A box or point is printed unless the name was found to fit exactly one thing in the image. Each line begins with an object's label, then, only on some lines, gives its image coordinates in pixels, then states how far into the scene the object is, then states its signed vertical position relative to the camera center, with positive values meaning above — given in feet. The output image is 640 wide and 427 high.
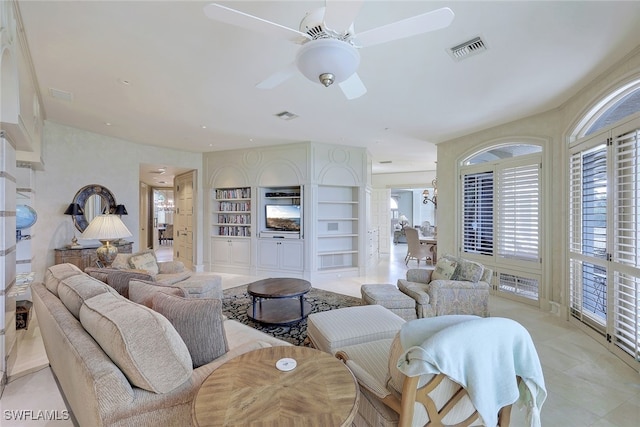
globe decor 9.13 -0.11
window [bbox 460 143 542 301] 14.07 -0.02
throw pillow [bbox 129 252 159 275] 12.32 -2.15
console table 14.98 -2.25
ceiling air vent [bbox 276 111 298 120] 13.84 +4.88
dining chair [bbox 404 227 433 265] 25.05 -2.96
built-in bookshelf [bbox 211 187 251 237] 21.83 +0.12
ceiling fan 4.99 +3.50
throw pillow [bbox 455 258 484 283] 11.27 -2.30
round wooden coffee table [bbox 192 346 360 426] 3.49 -2.49
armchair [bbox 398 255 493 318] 11.09 -3.18
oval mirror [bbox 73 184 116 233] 16.39 +0.68
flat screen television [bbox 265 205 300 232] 20.34 -0.25
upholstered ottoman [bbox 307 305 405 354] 7.37 -3.11
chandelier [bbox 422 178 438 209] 28.01 +2.38
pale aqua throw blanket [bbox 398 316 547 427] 3.84 -2.02
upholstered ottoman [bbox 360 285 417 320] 11.02 -3.42
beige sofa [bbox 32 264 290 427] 3.75 -2.11
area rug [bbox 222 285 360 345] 10.63 -4.48
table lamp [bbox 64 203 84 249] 15.51 +0.09
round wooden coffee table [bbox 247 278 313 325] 11.42 -4.17
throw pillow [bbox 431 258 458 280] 11.91 -2.38
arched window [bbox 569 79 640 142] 9.37 +3.75
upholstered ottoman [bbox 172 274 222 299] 11.67 -3.04
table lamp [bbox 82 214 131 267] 10.99 -0.67
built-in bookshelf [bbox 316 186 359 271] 20.47 -1.01
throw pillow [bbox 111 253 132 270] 11.96 -2.05
